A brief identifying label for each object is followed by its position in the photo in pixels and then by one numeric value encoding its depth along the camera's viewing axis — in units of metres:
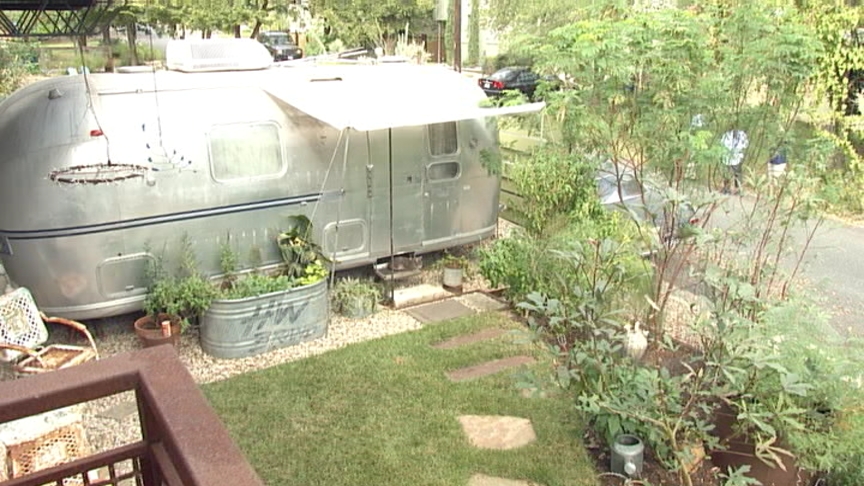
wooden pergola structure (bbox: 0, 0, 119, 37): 6.14
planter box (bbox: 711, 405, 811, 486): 4.62
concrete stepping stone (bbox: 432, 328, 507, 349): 7.23
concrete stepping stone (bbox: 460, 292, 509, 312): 8.16
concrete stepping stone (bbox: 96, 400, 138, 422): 5.96
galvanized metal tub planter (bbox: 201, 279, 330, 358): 6.90
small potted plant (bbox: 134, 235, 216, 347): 6.82
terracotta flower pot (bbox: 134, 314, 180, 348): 6.80
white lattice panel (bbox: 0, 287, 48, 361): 6.14
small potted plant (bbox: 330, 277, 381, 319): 7.90
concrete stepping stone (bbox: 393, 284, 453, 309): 8.27
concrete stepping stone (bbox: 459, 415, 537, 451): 5.45
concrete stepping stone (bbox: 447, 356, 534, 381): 6.56
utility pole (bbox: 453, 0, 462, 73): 15.80
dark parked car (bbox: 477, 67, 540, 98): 22.27
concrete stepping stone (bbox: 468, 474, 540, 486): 4.99
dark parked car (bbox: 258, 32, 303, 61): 27.06
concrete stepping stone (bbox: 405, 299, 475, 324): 7.91
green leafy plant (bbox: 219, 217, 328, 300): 7.23
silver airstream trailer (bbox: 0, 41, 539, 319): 6.48
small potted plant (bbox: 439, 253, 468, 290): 8.60
